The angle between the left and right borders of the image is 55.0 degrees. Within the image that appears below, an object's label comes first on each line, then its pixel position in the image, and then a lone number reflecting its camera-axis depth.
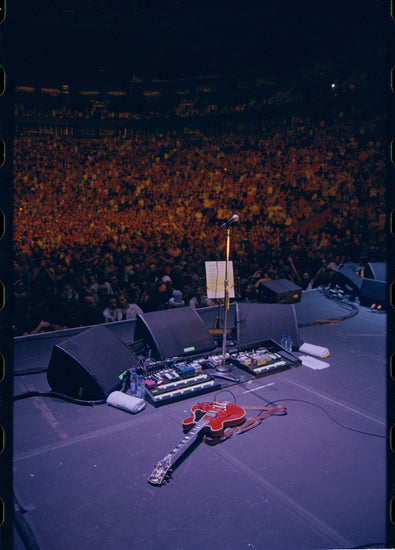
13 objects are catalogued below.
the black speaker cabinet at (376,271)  5.66
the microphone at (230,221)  2.54
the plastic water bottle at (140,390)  2.66
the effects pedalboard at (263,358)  3.07
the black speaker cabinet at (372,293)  5.07
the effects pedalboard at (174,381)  2.61
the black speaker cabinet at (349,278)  5.75
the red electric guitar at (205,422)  1.95
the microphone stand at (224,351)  2.93
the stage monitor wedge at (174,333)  3.14
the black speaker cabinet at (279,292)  4.91
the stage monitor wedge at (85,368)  2.56
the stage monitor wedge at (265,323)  3.50
